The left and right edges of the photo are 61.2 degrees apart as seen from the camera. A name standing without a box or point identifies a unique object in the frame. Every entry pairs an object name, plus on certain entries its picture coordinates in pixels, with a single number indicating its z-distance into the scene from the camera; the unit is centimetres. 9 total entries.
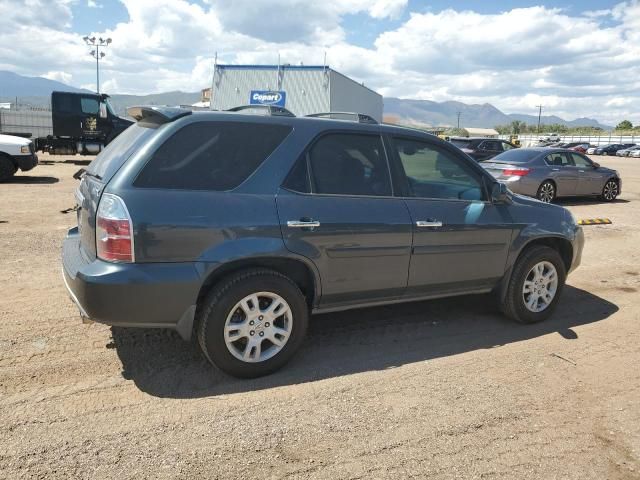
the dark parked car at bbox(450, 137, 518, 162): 2069
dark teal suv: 330
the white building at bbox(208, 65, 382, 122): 3098
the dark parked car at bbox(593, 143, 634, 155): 5820
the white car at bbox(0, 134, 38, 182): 1357
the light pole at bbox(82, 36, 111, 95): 4698
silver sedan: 1302
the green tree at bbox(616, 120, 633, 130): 10400
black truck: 2044
